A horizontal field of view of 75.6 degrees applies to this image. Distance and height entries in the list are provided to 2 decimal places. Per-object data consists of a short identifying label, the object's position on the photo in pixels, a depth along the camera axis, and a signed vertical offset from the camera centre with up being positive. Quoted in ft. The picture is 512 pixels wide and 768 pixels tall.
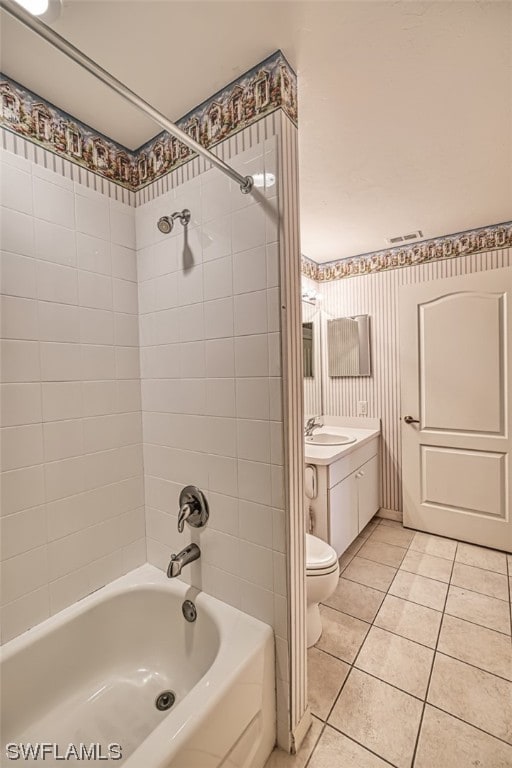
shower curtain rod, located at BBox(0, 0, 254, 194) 1.96 +2.22
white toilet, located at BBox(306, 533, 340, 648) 5.12 -3.20
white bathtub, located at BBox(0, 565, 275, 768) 2.96 -3.40
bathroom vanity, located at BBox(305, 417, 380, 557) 6.62 -2.45
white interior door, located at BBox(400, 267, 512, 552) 7.63 -0.80
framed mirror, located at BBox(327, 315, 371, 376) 9.70 +0.90
